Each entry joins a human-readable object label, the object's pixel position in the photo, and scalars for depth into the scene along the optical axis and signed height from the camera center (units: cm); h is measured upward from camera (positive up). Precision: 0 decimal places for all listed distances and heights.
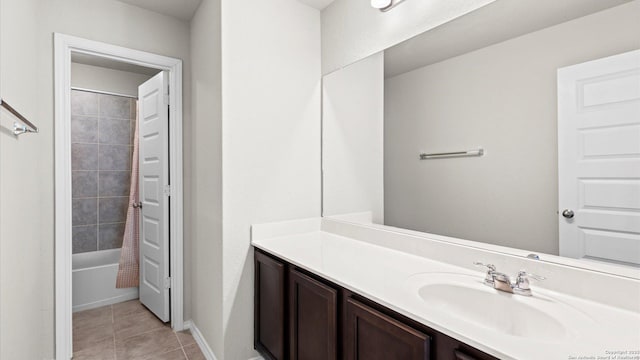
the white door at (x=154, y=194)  251 -11
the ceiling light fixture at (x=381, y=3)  167 +95
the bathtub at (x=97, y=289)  287 -101
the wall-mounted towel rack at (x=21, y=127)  114 +24
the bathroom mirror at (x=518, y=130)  99 +20
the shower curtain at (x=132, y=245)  300 -63
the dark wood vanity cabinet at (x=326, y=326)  92 -56
